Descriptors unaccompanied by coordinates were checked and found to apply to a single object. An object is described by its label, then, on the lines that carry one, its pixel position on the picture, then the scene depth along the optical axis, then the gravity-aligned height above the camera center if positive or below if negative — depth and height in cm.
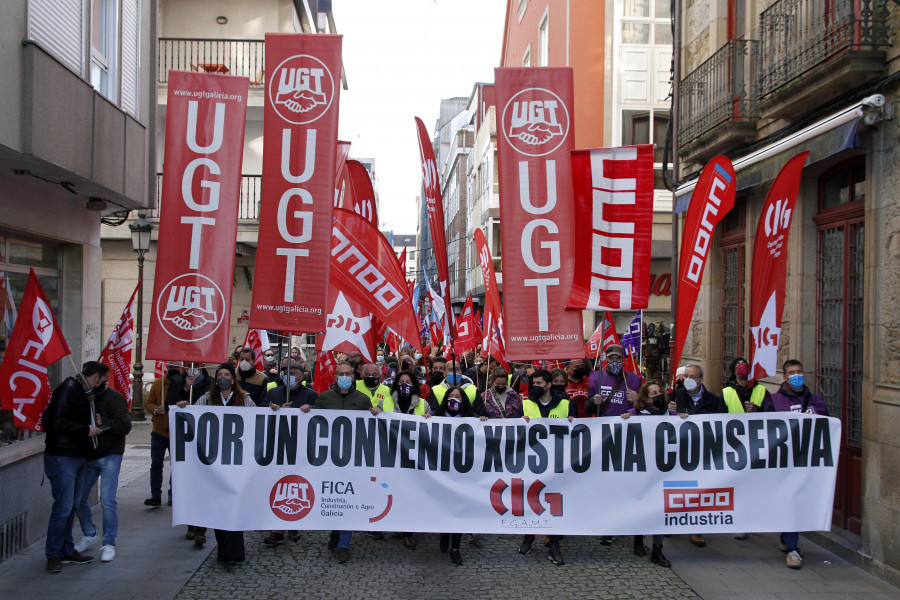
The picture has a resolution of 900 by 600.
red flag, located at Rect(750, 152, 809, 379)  739 +54
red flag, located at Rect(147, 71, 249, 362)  693 +81
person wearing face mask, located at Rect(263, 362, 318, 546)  775 -87
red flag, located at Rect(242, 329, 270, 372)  1321 -51
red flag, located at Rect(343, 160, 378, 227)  1158 +186
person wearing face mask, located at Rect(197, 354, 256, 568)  751 -79
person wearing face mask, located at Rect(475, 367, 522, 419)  845 -90
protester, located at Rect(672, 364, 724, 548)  792 -81
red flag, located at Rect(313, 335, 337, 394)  1113 -84
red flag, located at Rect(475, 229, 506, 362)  1177 +22
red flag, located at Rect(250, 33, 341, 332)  712 +115
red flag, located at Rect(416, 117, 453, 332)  884 +128
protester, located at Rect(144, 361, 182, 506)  877 -137
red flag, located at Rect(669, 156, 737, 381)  778 +97
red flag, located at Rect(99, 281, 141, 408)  865 -49
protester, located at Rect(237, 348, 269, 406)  874 -77
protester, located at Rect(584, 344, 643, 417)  845 -77
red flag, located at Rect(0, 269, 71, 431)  666 -44
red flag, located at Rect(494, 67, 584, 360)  731 +110
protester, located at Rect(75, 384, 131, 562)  697 -138
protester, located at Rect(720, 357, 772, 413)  788 -73
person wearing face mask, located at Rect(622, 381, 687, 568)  771 -81
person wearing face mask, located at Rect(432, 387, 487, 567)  755 -91
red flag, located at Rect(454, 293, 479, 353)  1391 -28
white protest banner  701 -141
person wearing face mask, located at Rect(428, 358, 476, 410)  825 -83
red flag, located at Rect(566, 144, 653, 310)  733 +88
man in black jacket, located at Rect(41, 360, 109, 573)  670 -120
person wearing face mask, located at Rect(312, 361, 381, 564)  745 -81
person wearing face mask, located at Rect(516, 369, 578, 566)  759 -86
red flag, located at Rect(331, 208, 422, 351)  860 +45
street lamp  1484 +36
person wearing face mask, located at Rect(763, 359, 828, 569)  747 -74
